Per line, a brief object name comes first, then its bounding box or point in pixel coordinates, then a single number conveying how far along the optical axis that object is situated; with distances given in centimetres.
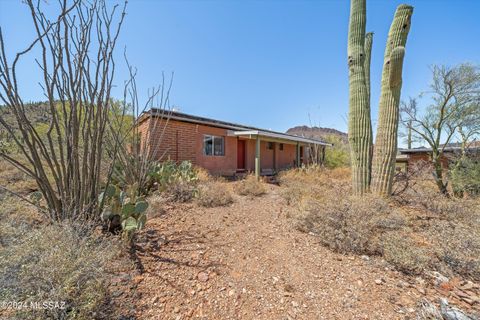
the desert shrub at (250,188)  693
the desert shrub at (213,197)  530
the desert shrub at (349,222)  302
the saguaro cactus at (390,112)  494
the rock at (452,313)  174
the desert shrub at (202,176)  797
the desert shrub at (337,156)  1717
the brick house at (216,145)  1001
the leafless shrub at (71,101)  260
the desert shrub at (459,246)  250
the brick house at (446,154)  778
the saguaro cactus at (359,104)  520
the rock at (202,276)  239
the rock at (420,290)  219
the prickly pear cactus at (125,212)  290
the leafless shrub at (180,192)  556
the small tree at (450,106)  802
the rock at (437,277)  234
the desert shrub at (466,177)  645
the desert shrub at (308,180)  570
